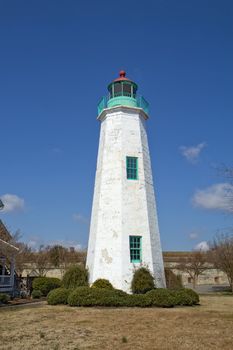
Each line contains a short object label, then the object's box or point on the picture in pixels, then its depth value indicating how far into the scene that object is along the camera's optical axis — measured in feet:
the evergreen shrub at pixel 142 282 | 57.62
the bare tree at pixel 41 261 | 135.74
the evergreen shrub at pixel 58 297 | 55.47
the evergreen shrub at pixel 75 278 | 60.64
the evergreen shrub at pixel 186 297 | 53.98
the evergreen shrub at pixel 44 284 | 76.89
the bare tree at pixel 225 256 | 101.33
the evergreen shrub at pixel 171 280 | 78.00
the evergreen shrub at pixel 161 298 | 51.96
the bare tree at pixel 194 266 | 140.87
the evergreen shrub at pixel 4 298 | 60.08
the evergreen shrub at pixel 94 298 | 52.01
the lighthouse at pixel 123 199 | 60.70
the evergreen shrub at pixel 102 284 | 57.47
